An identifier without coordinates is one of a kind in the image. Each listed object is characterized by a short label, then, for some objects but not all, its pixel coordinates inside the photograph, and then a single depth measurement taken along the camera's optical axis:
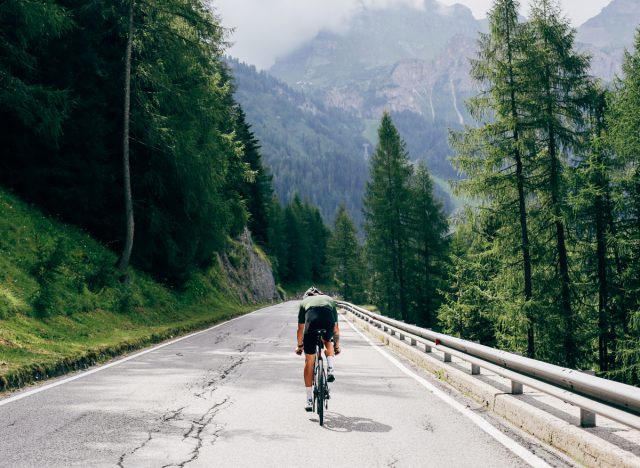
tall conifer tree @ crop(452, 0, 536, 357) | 19.91
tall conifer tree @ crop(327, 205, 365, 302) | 80.56
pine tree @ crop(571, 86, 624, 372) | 18.62
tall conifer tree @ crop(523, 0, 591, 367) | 19.47
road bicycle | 6.48
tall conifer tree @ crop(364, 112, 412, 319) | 39.66
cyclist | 7.11
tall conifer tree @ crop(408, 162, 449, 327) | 42.88
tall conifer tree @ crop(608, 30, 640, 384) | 17.05
